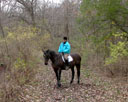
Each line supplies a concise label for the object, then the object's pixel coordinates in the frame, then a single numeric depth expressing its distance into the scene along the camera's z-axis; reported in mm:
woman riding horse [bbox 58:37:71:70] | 7434
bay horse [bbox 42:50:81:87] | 6953
